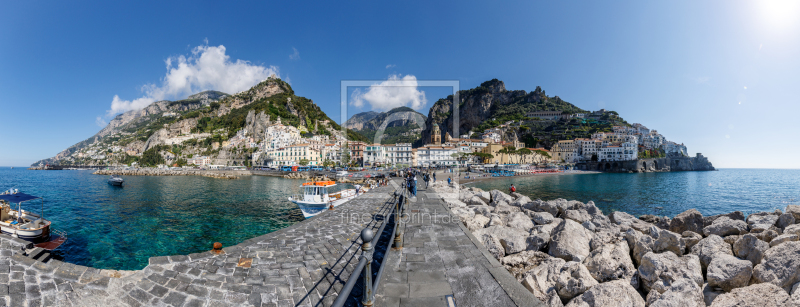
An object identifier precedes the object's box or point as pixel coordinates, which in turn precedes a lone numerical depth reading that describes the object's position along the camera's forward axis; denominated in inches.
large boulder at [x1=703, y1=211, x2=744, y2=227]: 305.2
